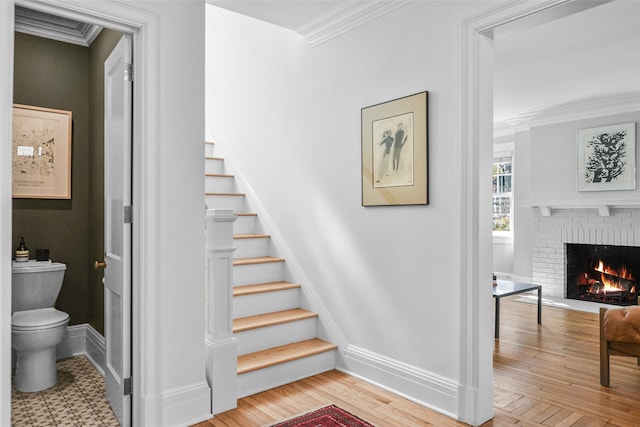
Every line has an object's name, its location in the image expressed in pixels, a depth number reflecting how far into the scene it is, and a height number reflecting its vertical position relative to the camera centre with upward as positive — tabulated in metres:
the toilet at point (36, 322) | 2.95 -0.71
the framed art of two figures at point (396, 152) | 2.76 +0.39
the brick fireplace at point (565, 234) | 5.68 -0.29
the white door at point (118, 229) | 2.44 -0.09
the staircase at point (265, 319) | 3.02 -0.78
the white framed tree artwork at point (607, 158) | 5.49 +0.68
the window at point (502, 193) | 7.44 +0.33
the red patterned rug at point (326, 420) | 2.47 -1.15
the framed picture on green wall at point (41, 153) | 3.50 +0.49
